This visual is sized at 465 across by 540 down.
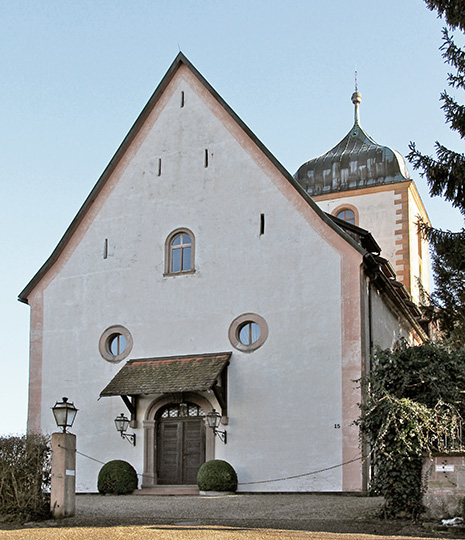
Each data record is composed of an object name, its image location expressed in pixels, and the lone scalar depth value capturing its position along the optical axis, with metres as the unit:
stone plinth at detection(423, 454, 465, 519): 13.28
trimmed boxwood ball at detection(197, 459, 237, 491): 20.67
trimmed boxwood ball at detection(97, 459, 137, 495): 21.97
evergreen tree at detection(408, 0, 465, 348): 19.34
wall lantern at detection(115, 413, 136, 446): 23.12
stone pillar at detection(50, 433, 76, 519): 14.82
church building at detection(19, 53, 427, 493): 21.34
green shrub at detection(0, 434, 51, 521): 14.61
